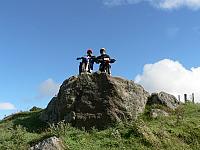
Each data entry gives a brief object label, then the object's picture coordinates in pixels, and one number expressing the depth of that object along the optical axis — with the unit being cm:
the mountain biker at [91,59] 1821
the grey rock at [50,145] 1296
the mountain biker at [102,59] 1777
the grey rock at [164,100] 1802
